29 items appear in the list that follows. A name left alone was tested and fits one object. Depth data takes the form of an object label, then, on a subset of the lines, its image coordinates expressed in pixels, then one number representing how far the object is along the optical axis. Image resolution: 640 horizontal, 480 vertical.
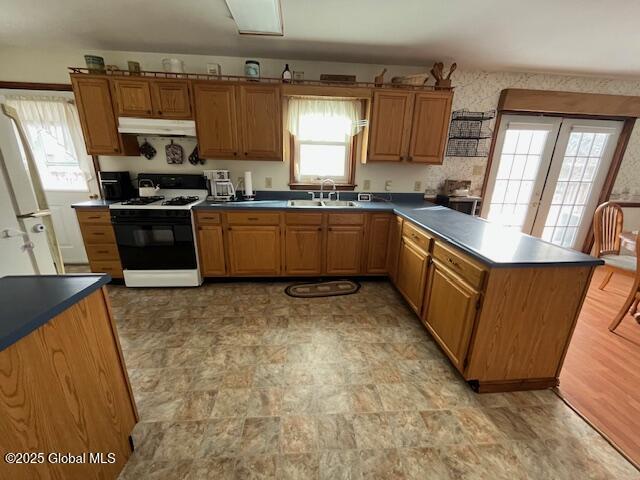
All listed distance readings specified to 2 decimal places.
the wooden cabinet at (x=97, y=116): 2.67
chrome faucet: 3.32
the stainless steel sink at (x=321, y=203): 3.13
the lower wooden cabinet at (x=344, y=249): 3.01
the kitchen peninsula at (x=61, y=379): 0.80
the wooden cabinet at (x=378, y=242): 3.00
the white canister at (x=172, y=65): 2.76
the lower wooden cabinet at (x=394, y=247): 2.85
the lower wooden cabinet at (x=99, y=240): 2.78
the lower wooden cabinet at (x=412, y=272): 2.28
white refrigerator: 1.50
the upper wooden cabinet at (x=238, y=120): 2.78
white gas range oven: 2.71
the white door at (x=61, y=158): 3.01
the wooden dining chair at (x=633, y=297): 2.14
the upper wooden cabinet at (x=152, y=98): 2.69
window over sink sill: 3.11
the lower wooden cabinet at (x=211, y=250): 2.90
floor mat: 2.89
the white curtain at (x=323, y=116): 3.09
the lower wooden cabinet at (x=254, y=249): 2.93
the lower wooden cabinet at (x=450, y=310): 1.69
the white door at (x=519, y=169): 3.40
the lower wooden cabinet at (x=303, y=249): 2.97
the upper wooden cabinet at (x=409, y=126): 2.90
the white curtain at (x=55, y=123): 2.99
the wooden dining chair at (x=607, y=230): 2.78
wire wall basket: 3.25
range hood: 2.74
